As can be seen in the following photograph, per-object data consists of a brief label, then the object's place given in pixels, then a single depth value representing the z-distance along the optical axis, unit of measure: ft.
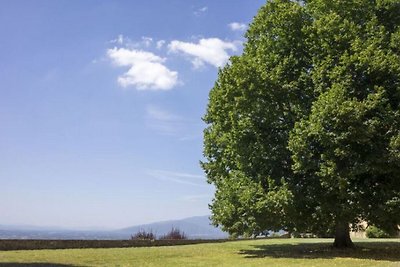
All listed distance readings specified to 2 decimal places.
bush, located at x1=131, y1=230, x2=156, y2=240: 125.39
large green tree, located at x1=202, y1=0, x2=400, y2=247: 71.36
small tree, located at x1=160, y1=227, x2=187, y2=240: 135.64
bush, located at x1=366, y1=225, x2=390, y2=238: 149.07
